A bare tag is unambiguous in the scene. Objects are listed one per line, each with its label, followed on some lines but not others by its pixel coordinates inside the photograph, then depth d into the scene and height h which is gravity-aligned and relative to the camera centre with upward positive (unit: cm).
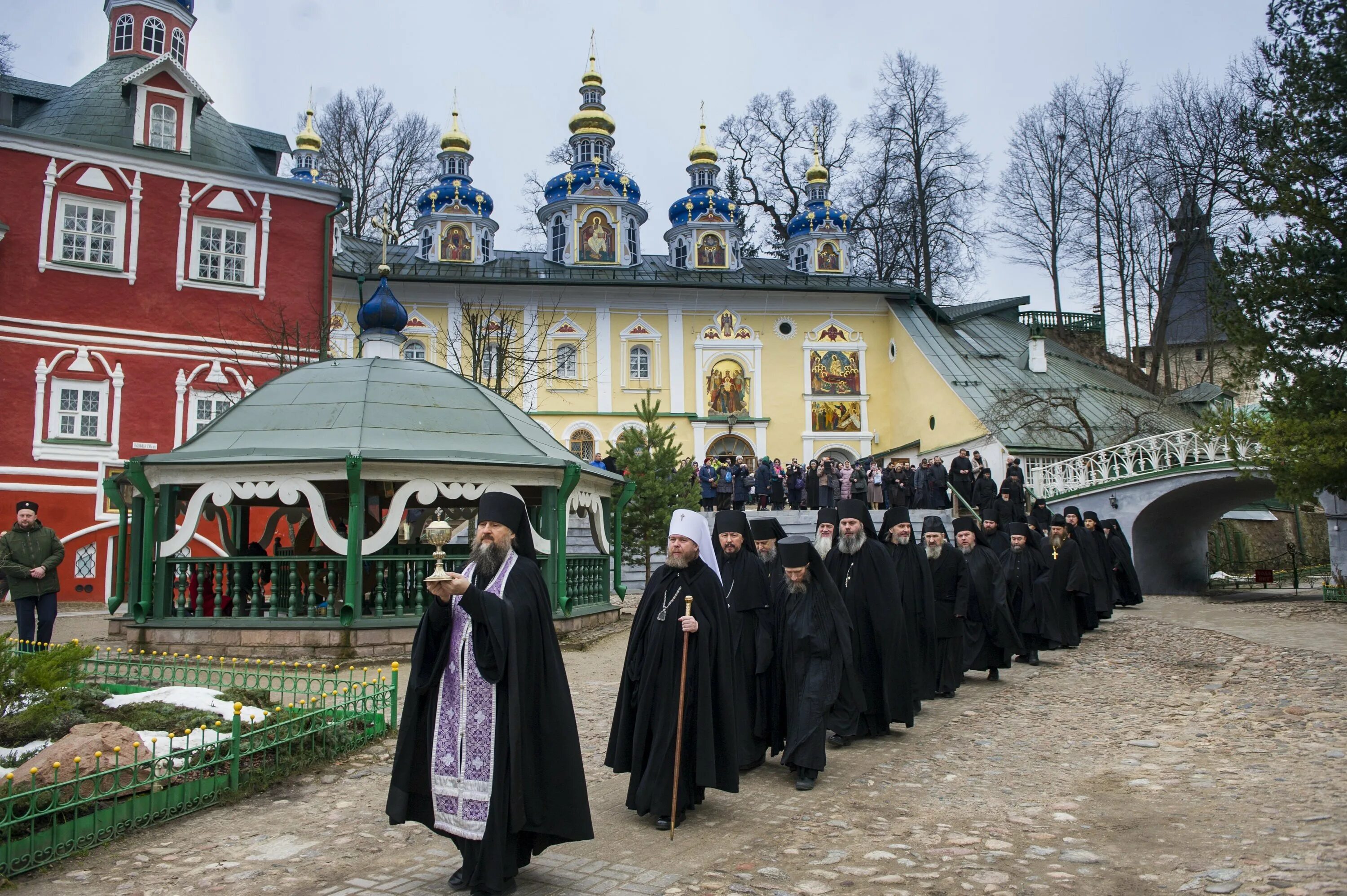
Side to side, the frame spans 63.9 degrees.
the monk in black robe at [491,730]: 469 -71
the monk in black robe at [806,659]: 682 -62
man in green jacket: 1030 +17
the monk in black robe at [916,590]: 967 -25
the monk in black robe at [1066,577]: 1403 -23
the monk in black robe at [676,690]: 598 -70
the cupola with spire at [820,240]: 4016 +1208
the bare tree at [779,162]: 4497 +1686
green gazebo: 1156 +86
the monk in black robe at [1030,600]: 1303 -48
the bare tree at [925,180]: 4122 +1458
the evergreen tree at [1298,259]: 1705 +498
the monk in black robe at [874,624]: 844 -47
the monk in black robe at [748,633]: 721 -45
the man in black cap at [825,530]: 895 +28
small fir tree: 1878 +141
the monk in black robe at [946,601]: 1045 -38
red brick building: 2155 +644
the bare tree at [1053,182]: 3934 +1383
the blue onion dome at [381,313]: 1466 +353
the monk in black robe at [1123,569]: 1906 -19
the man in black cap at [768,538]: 835 +21
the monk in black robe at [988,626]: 1145 -69
